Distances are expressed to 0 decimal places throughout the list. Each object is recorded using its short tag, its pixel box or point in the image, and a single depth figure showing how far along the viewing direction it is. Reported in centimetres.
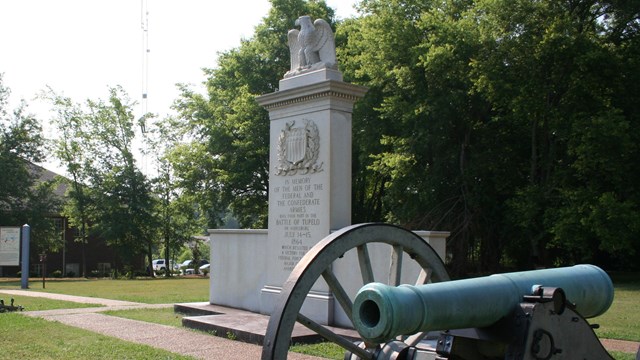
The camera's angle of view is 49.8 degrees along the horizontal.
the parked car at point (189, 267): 4909
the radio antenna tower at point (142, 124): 4597
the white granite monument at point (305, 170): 1116
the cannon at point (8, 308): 1402
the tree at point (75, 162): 4272
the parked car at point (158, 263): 6592
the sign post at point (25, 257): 2311
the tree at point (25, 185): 3862
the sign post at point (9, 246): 2184
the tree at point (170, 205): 4359
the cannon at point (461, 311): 411
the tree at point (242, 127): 3139
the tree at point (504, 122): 2225
